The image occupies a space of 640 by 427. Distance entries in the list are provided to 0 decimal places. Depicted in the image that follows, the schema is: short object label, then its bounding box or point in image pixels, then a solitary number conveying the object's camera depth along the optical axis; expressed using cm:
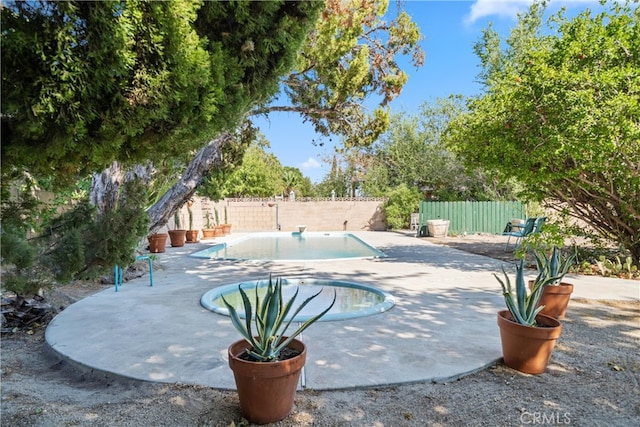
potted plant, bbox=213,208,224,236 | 1685
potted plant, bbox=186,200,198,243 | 1430
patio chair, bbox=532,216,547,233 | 938
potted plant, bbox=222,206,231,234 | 1788
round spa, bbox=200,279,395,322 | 454
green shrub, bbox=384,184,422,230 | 1959
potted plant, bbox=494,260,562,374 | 283
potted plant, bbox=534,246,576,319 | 411
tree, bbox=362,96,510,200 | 2028
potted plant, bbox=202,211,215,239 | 1599
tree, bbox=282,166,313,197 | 3312
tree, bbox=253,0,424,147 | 756
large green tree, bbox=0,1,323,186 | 174
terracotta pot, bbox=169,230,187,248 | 1269
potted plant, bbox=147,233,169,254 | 1061
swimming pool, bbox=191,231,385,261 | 1172
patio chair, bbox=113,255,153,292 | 592
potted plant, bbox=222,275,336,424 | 217
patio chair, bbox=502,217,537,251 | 976
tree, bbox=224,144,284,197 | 2705
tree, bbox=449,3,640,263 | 606
